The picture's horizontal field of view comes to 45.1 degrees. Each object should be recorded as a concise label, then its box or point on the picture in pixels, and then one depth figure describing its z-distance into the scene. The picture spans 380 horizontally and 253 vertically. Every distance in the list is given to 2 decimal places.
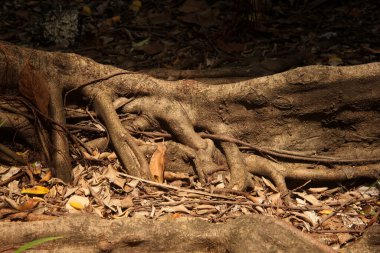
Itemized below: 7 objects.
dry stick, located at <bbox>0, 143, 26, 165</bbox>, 3.26
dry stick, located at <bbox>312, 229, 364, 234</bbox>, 2.96
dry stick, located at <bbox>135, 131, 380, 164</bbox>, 3.52
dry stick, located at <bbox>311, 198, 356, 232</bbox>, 3.04
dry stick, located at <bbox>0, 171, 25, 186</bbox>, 3.09
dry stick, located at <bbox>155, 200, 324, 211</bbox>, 3.04
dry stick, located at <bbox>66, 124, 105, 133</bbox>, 3.48
